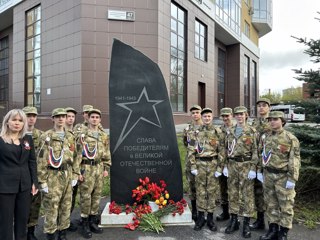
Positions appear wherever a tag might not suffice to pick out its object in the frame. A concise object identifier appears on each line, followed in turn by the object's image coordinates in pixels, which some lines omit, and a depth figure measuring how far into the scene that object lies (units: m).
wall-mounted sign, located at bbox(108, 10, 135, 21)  13.94
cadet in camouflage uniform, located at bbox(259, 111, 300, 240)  3.50
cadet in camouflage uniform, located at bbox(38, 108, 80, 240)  3.43
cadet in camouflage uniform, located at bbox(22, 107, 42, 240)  3.56
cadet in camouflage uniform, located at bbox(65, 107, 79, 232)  4.72
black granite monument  4.35
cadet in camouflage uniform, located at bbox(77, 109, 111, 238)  3.85
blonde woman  2.87
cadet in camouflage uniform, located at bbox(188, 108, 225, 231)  4.03
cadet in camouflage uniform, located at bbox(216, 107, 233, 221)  4.27
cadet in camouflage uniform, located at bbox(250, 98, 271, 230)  4.05
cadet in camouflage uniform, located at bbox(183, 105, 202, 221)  4.25
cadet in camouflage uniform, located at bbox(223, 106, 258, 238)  3.86
